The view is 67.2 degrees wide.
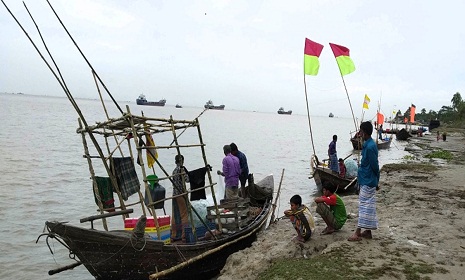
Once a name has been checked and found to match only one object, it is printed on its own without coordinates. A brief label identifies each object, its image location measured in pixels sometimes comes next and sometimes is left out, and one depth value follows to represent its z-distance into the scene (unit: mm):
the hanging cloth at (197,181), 6510
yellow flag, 19719
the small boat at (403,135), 45594
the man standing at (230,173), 8742
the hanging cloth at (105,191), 6551
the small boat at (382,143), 32984
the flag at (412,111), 34094
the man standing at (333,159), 13898
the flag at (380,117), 27091
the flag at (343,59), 11008
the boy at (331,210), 6188
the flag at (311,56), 10594
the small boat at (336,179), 13461
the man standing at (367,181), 5422
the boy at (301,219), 6090
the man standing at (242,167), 9208
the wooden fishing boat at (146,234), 5297
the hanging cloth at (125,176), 6512
